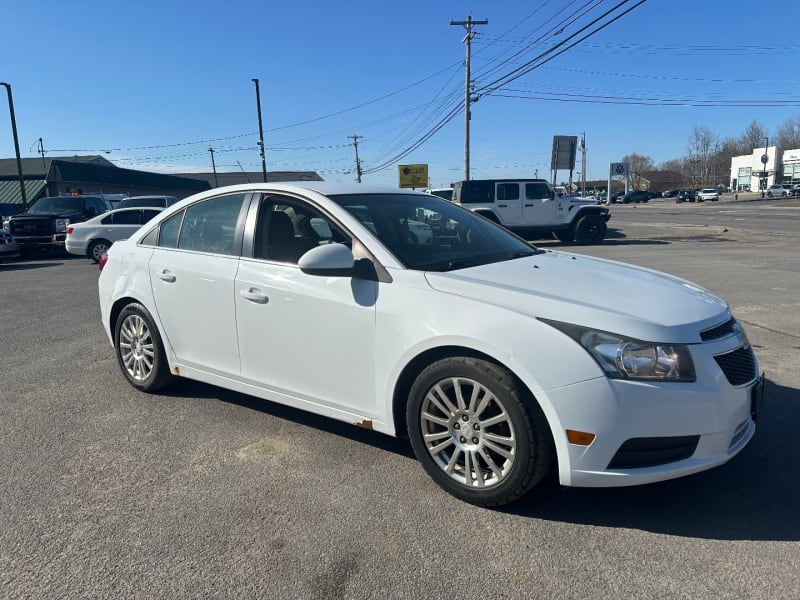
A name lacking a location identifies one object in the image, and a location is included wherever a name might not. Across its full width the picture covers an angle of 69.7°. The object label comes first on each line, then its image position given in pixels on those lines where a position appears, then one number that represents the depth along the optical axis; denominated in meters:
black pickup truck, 17.48
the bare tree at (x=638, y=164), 135.88
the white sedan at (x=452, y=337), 2.57
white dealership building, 90.25
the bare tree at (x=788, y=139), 109.44
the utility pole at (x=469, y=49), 31.27
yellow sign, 44.75
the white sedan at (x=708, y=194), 71.56
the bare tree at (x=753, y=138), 121.62
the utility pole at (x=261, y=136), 34.75
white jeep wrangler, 18.69
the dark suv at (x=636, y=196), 80.88
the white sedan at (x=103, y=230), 15.78
